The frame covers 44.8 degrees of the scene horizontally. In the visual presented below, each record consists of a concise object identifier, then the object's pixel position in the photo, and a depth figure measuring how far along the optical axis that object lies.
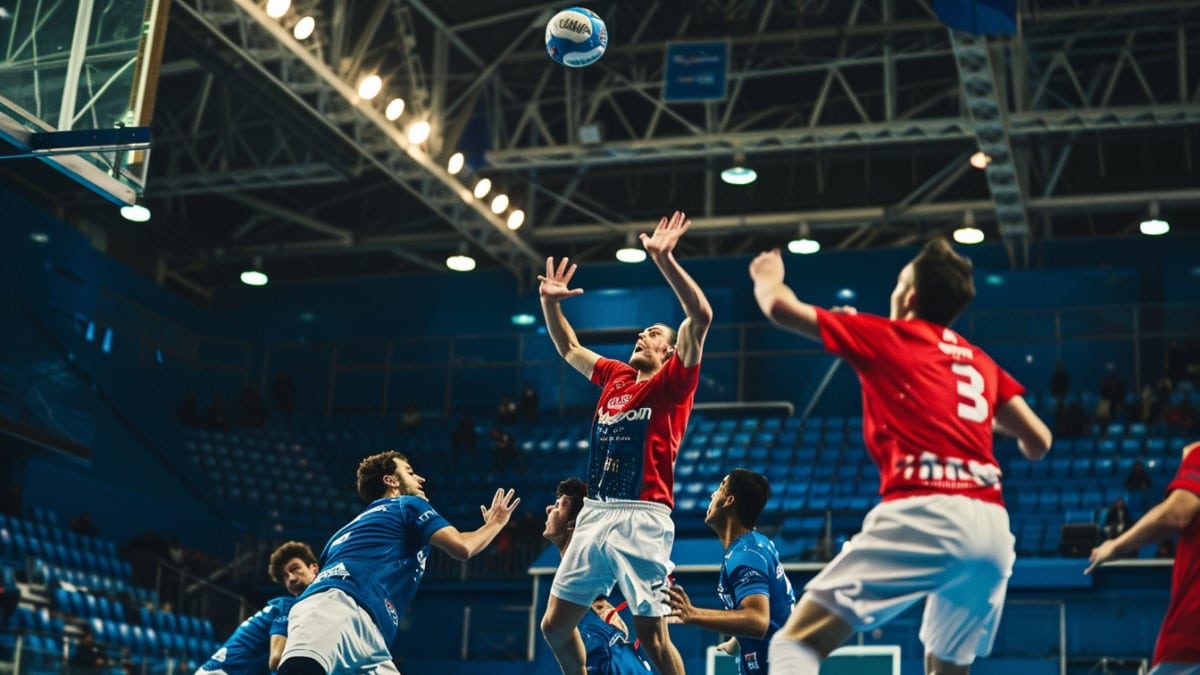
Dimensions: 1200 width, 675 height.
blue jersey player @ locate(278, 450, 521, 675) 8.19
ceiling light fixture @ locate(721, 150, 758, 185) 27.98
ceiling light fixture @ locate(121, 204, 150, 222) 28.74
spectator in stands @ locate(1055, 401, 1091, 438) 27.12
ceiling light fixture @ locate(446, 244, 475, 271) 31.58
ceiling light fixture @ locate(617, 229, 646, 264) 30.80
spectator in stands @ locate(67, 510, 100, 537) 25.91
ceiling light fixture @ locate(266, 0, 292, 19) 21.05
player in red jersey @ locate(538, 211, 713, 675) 8.24
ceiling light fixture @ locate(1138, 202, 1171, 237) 28.21
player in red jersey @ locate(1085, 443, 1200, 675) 6.23
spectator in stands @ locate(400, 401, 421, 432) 31.84
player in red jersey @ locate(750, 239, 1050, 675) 5.63
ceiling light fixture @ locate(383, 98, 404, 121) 24.52
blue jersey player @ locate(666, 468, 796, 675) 7.63
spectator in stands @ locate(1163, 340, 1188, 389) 27.88
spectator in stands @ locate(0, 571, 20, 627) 18.84
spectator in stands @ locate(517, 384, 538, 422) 31.45
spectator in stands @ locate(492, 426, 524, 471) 29.67
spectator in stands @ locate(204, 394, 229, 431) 31.98
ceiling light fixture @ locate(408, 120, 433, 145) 25.38
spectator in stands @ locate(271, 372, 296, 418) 32.94
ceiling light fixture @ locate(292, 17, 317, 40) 21.64
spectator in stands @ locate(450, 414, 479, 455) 30.56
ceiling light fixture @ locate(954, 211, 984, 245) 29.41
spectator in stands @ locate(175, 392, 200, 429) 32.16
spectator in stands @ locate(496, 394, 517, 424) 31.48
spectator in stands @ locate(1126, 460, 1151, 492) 23.95
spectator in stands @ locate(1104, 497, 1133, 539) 21.52
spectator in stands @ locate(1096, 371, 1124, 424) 27.48
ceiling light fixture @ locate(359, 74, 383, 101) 23.61
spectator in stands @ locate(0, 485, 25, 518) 24.06
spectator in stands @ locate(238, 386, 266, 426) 32.12
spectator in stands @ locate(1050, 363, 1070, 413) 28.30
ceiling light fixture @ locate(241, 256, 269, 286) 33.69
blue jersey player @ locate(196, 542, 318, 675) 10.16
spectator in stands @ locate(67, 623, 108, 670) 17.31
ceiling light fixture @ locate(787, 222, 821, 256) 29.52
